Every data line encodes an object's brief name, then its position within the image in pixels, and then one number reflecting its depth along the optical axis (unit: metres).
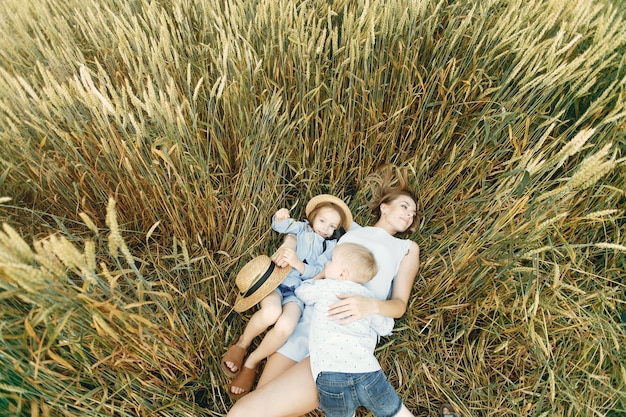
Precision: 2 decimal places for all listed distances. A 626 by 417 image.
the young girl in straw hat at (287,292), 1.69
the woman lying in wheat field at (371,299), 1.54
